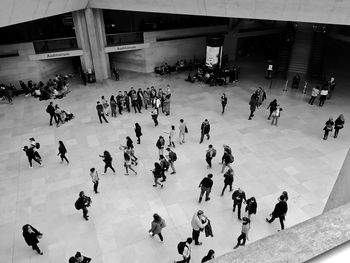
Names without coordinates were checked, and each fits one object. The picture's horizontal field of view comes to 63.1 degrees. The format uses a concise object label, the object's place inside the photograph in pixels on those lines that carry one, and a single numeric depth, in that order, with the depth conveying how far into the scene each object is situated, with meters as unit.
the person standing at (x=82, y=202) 8.54
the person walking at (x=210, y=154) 10.77
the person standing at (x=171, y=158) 10.44
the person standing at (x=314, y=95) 16.09
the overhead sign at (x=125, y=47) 20.98
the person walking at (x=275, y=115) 14.05
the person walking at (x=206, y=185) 8.96
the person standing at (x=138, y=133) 12.64
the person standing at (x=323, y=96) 15.95
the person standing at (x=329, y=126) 12.87
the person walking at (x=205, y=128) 12.59
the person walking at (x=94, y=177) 9.54
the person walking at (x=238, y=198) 8.58
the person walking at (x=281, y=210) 8.02
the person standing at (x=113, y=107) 15.37
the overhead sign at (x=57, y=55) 19.74
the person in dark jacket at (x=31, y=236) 7.59
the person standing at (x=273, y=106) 14.42
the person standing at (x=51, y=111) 14.66
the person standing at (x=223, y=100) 15.14
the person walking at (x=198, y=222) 7.48
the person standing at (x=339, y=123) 12.93
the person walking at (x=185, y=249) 6.86
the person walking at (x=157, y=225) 7.77
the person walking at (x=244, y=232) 7.52
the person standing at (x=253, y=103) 14.57
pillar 19.56
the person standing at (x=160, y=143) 11.32
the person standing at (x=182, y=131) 12.59
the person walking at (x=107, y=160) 10.56
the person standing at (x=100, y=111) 14.79
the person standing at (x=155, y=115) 14.16
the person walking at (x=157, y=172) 9.81
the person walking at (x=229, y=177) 9.38
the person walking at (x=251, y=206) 8.20
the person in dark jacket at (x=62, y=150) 11.32
